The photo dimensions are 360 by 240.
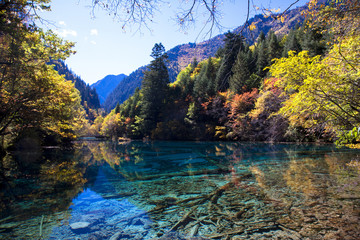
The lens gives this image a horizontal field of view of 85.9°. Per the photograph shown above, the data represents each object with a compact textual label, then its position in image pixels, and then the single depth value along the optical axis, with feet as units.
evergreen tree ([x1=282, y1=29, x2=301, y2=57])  97.14
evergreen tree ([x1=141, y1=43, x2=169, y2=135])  131.85
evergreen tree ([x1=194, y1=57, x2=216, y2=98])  109.19
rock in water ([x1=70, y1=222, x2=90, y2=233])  11.73
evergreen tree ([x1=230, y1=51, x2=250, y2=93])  93.45
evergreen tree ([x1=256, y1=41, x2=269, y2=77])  101.18
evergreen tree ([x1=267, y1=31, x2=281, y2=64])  100.73
